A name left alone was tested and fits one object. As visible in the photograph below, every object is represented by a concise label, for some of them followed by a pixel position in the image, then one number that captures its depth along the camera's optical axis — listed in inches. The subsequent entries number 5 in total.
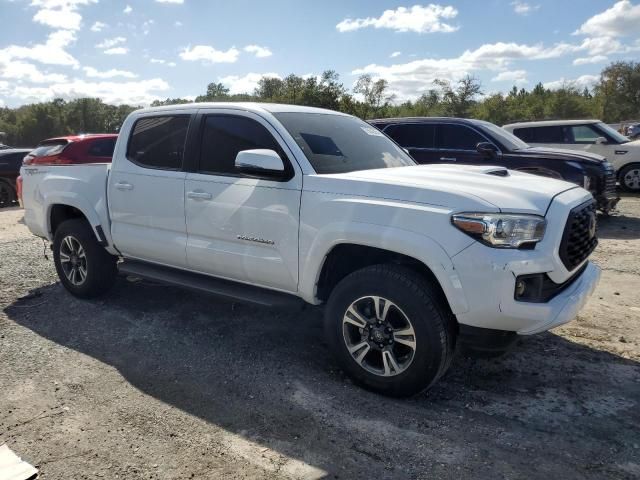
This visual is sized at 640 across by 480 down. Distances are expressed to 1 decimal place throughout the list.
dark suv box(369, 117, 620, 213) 341.7
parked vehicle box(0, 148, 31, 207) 518.0
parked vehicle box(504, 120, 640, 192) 474.3
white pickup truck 116.9
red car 287.9
